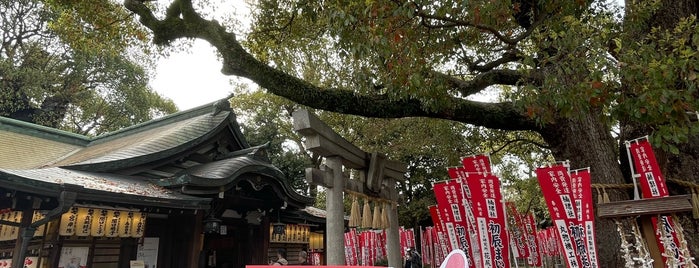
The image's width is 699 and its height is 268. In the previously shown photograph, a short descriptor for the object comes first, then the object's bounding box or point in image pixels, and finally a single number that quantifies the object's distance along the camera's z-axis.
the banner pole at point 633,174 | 5.90
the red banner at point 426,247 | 18.64
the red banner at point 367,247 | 18.61
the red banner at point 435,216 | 9.68
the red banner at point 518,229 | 16.05
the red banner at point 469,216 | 7.69
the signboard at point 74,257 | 7.51
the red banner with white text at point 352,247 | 18.54
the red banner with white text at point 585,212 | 5.86
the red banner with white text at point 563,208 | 6.04
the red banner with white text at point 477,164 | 7.58
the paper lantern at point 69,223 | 7.17
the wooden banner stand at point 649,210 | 3.66
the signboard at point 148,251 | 8.83
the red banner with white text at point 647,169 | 5.66
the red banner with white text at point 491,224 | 7.21
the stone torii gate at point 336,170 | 5.81
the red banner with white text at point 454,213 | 7.97
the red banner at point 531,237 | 17.02
